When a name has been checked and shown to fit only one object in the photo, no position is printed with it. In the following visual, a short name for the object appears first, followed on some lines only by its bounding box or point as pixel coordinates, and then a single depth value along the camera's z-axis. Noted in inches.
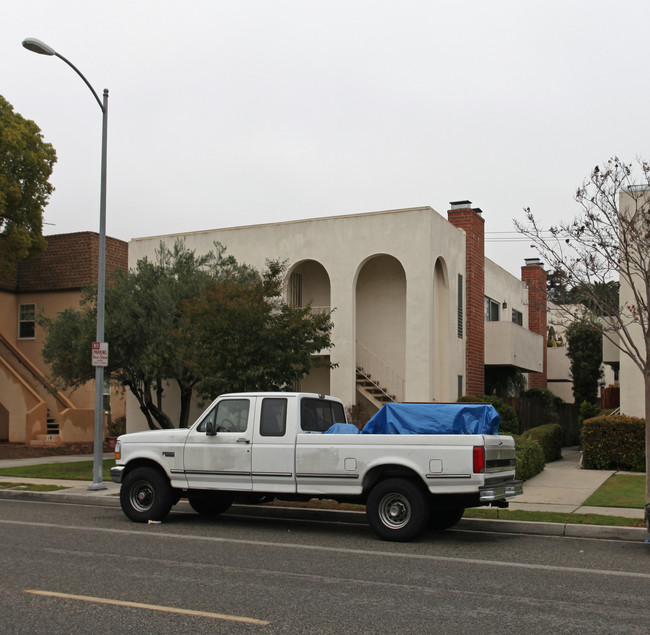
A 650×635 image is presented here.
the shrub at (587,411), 1005.2
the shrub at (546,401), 1114.7
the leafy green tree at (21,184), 1000.2
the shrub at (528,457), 649.0
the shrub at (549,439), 825.5
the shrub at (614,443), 723.4
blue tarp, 439.5
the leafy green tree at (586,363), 1255.5
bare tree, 507.8
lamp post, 649.6
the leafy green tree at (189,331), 722.2
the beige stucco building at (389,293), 916.0
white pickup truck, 412.2
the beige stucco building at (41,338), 1069.1
